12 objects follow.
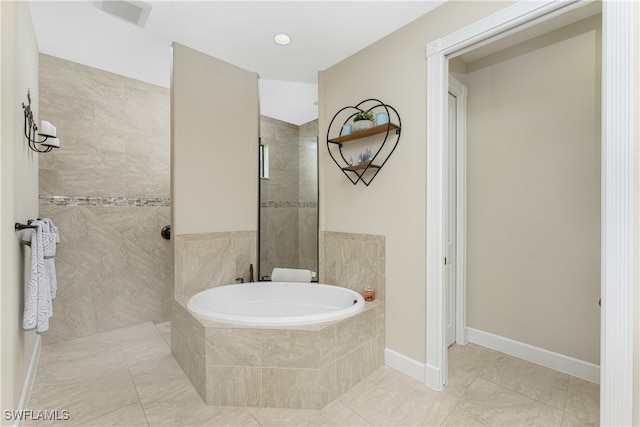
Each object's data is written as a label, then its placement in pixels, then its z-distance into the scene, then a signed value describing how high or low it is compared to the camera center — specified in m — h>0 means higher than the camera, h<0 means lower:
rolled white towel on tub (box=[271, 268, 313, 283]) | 3.02 -0.64
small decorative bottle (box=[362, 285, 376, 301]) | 2.49 -0.68
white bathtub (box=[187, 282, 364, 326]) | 2.65 -0.81
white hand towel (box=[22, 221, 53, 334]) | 1.72 -0.46
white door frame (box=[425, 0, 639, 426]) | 1.38 +0.01
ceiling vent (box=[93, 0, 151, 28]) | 2.06 +1.43
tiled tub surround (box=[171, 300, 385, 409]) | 1.90 -0.97
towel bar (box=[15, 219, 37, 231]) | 1.71 -0.08
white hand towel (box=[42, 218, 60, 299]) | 1.86 -0.21
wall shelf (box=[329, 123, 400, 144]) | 2.31 +0.64
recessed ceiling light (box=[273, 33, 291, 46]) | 2.50 +1.45
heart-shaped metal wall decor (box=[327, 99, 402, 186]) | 2.40 +0.63
